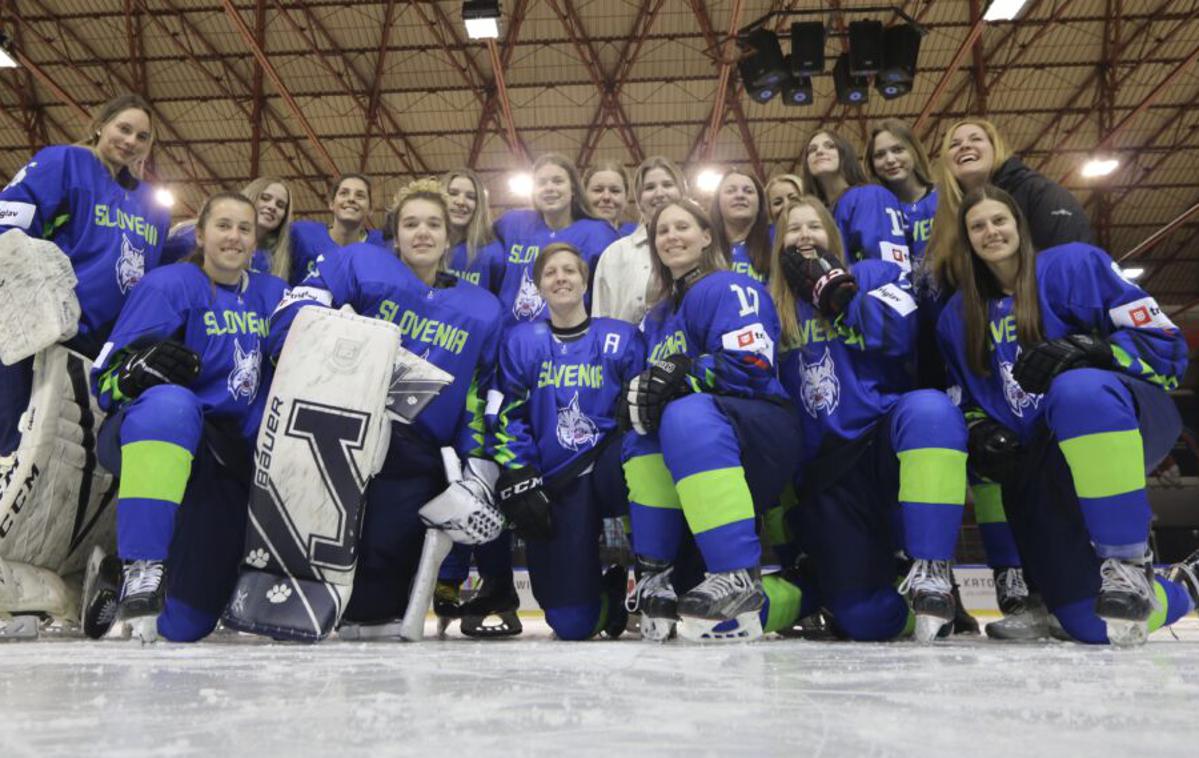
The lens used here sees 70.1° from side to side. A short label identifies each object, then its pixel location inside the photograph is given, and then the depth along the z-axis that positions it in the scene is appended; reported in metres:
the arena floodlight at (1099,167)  12.16
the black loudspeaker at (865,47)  7.86
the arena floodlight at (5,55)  8.01
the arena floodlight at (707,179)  11.23
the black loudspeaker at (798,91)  8.22
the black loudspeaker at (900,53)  7.78
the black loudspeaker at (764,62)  8.11
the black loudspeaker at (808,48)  7.96
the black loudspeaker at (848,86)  8.18
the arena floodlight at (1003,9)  6.67
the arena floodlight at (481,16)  7.17
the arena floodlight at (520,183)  11.67
